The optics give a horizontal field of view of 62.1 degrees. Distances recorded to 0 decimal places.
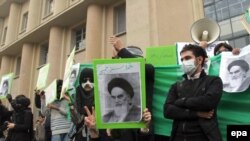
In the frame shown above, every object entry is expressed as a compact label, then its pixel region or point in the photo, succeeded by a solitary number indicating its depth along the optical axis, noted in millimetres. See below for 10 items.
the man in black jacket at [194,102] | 1803
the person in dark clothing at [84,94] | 2453
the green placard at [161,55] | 2981
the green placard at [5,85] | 4770
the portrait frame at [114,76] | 1947
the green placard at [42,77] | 4039
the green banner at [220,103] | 2186
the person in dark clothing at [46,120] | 4015
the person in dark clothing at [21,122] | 3552
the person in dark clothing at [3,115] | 4165
